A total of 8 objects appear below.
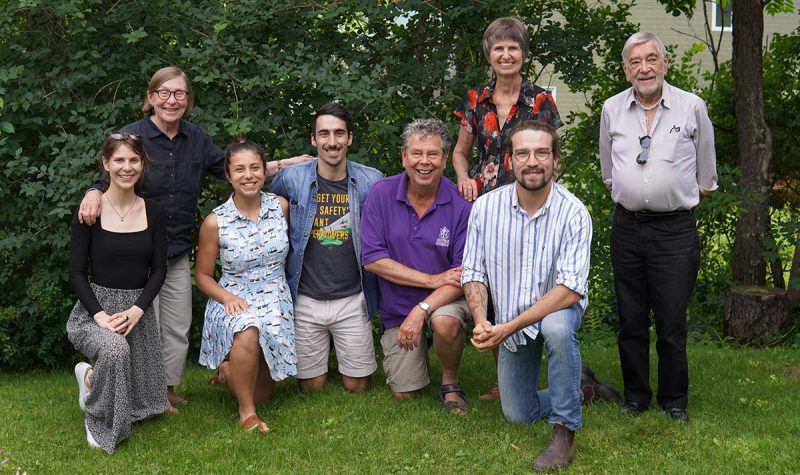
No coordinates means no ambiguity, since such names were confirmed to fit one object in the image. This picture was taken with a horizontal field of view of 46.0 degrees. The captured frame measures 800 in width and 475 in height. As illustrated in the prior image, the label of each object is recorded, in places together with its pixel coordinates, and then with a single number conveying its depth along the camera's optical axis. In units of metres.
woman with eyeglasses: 5.04
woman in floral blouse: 5.00
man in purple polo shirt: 5.02
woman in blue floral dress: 4.93
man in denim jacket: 5.33
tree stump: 7.35
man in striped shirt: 4.23
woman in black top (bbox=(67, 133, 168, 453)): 4.52
